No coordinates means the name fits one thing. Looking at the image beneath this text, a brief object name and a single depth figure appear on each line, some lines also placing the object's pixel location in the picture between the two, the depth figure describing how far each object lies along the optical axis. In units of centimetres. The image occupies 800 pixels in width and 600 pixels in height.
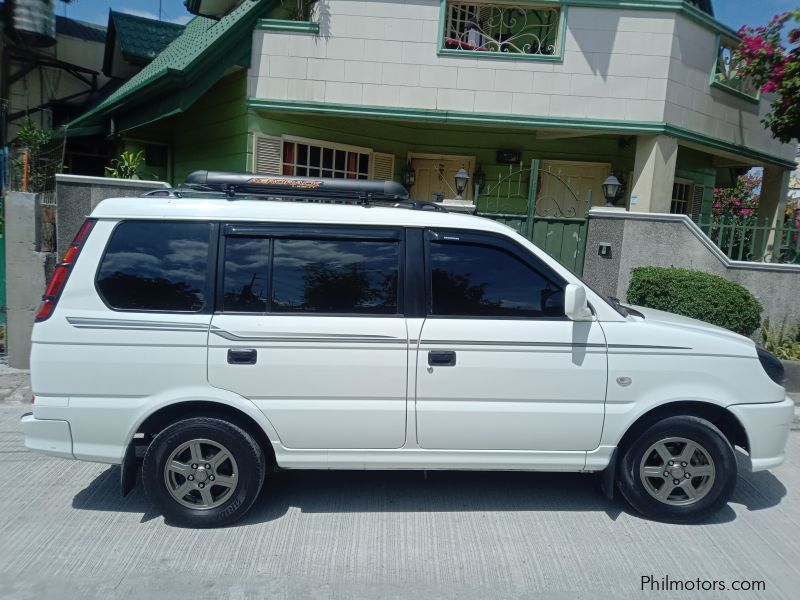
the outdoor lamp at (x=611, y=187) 758
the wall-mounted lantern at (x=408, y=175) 1005
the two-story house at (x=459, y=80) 831
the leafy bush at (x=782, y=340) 709
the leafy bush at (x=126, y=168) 774
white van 353
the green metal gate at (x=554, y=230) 773
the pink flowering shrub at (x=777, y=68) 751
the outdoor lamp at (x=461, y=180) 740
